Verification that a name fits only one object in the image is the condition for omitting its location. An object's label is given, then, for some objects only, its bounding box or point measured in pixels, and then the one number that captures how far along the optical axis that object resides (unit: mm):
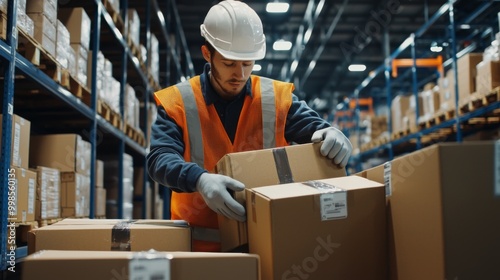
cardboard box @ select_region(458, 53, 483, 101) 6629
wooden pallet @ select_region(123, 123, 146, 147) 6215
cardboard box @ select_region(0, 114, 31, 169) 3113
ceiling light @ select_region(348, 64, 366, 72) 17406
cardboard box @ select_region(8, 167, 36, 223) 3055
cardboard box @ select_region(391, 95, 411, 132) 10117
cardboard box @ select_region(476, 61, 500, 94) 5965
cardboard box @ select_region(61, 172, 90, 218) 4227
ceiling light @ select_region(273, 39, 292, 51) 13680
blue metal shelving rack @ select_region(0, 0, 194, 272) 2893
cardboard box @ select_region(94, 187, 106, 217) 5191
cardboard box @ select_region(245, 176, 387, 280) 1770
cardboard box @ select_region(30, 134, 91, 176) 4238
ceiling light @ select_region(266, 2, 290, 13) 10953
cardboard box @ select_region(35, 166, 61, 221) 3648
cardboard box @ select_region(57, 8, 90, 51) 4488
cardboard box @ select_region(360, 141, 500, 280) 1547
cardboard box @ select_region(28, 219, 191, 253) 2010
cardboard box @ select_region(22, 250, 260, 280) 1460
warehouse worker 2467
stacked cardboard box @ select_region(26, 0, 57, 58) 3576
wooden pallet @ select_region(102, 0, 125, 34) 5172
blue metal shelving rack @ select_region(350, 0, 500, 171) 6699
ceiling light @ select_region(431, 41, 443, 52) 8656
